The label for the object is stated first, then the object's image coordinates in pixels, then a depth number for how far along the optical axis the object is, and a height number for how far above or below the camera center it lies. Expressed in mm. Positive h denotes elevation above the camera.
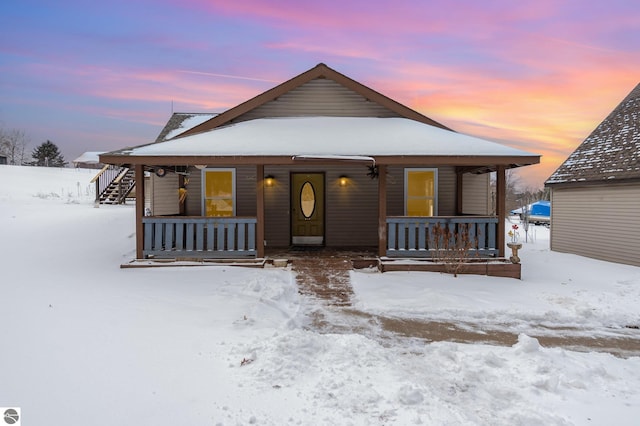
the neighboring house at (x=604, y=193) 11078 +758
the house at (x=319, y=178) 8336 +1056
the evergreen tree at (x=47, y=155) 54062 +8466
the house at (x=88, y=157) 34425 +5973
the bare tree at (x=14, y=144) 56312 +10344
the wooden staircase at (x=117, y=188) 21531 +1433
